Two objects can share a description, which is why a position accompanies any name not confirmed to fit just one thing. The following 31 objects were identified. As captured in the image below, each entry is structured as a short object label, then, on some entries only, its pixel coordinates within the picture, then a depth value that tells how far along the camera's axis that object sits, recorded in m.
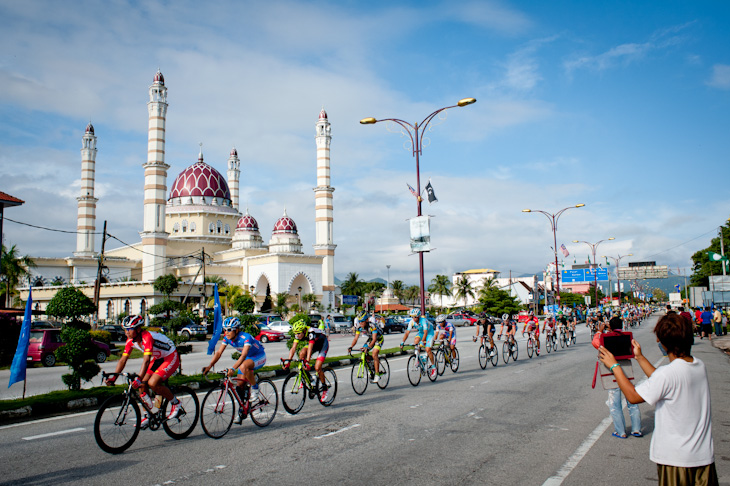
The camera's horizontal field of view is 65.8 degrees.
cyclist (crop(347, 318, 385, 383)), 10.87
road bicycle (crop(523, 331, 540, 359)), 18.89
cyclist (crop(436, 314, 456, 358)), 13.82
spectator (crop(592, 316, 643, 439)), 6.94
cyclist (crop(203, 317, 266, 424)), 7.47
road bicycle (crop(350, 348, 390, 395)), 10.57
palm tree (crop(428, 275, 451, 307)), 97.06
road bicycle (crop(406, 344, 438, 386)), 11.86
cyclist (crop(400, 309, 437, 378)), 12.26
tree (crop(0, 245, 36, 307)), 43.56
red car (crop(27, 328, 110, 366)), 19.16
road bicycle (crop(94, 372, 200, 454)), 6.25
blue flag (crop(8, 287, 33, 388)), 9.08
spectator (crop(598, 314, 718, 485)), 3.18
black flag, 18.47
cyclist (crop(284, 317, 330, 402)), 8.80
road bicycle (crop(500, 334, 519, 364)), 17.11
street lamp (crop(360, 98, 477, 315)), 18.03
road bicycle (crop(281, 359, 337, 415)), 8.59
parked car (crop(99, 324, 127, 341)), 34.34
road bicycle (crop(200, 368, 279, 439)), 7.03
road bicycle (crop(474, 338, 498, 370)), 15.38
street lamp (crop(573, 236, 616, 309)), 49.98
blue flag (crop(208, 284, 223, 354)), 10.49
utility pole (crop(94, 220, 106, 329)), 32.09
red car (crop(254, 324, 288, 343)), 34.65
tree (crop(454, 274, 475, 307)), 89.28
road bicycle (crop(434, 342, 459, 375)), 13.42
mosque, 53.88
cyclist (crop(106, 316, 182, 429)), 6.56
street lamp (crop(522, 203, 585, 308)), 36.50
